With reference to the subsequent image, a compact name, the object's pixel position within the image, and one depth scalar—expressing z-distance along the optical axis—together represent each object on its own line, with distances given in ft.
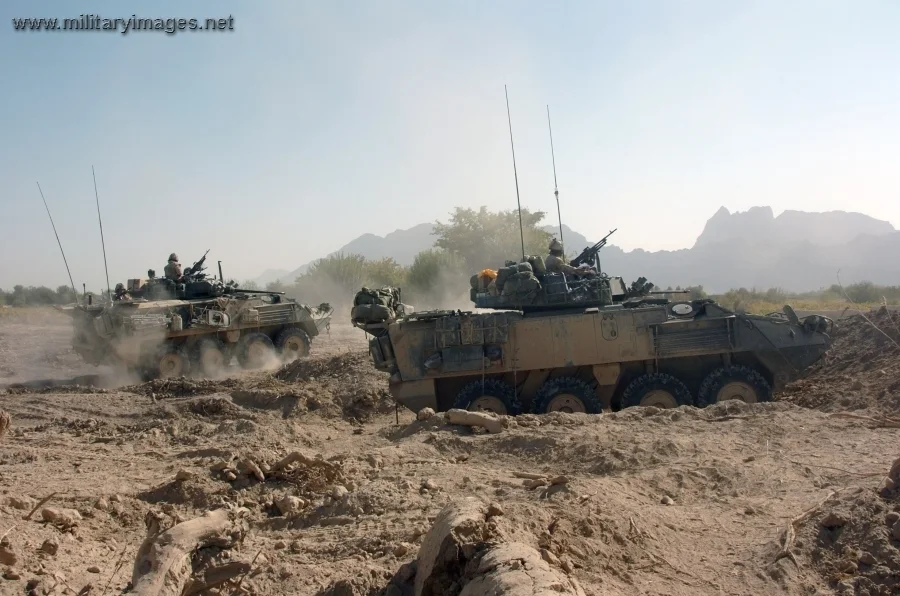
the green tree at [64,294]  165.21
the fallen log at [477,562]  11.11
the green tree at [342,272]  141.59
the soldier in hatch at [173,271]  65.72
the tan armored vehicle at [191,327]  58.85
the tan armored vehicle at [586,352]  36.09
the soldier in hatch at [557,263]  38.32
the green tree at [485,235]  144.87
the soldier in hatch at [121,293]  62.12
